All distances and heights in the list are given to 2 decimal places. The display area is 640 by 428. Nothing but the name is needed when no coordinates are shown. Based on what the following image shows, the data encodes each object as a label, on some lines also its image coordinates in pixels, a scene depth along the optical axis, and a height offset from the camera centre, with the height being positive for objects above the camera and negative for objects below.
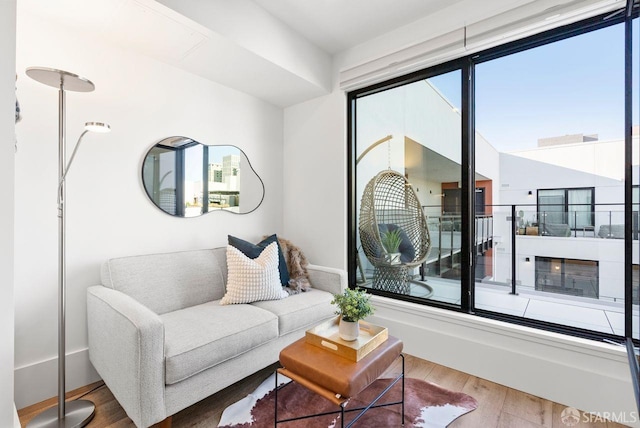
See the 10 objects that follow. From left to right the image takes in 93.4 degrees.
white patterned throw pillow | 2.12 -0.45
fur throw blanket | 2.49 -0.44
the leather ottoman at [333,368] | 1.25 -0.68
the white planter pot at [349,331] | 1.50 -0.57
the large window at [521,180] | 1.82 +0.26
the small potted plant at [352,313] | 1.50 -0.48
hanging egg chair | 2.60 -0.12
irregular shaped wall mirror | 2.35 +0.33
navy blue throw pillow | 2.38 -0.26
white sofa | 1.39 -0.63
